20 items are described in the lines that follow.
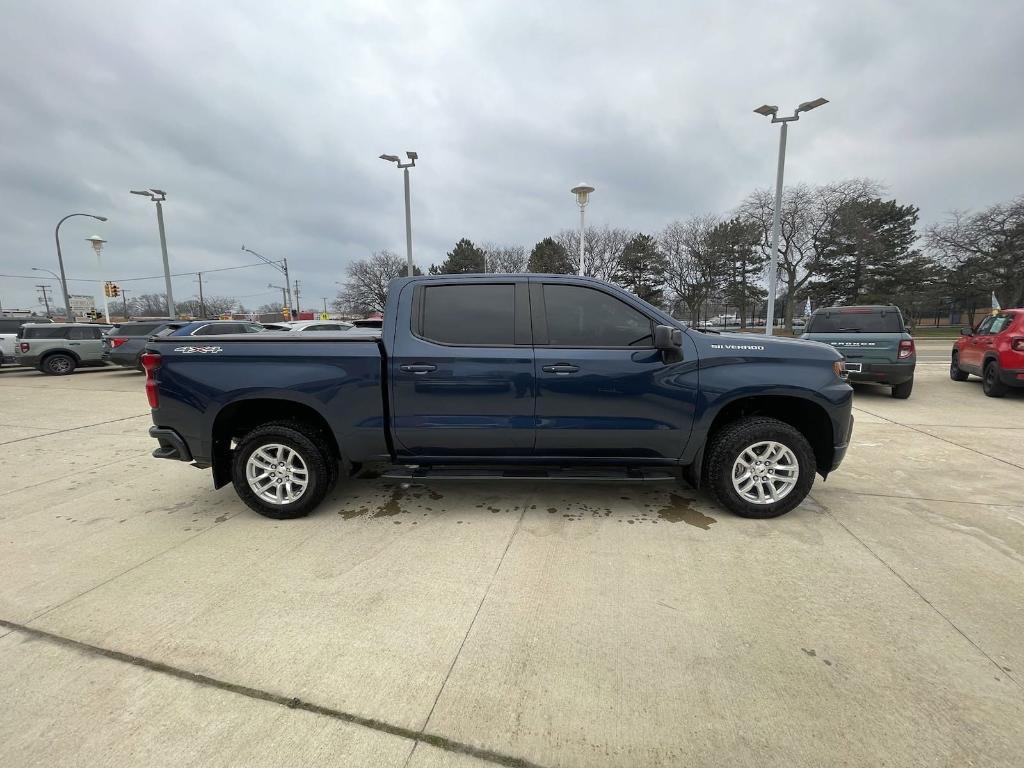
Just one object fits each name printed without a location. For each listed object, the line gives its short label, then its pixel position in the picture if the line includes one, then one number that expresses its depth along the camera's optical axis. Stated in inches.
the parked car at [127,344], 501.4
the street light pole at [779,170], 490.1
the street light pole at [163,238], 743.1
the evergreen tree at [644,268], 1531.7
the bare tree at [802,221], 1202.6
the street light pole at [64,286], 943.5
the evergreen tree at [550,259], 1501.7
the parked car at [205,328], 444.1
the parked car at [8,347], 575.1
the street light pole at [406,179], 585.0
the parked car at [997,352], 289.3
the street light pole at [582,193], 566.7
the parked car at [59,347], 527.8
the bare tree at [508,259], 1694.1
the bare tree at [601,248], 1519.4
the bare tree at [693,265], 1443.2
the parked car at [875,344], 299.4
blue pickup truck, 129.2
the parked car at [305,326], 449.7
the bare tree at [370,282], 1953.7
